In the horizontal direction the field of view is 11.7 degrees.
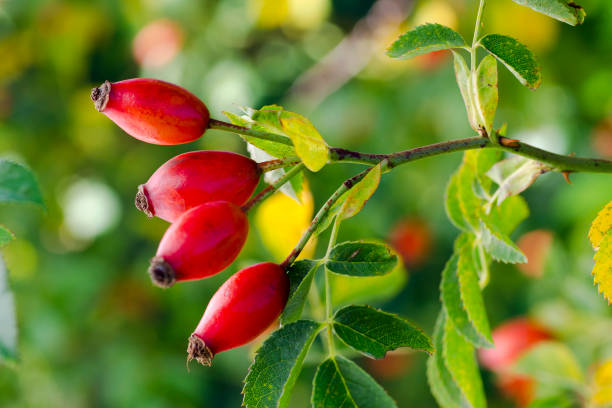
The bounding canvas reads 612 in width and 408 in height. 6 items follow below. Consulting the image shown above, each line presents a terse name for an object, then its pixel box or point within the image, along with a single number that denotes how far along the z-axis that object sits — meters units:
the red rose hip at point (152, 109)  0.52
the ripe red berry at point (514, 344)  0.70
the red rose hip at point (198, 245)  0.51
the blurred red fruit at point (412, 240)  1.08
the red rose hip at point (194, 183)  0.52
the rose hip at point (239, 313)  0.51
